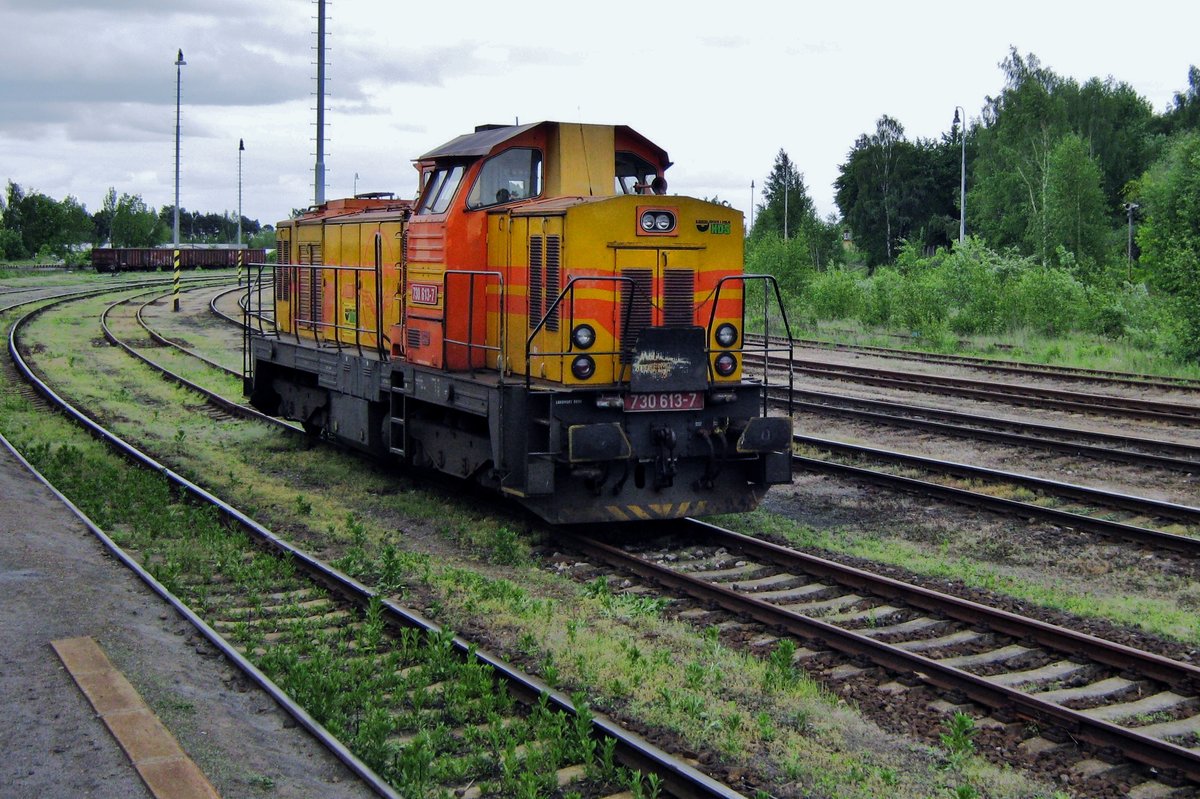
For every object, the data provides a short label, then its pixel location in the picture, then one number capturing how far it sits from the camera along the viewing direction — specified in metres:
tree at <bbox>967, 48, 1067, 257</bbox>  60.84
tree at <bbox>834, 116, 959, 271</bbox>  74.19
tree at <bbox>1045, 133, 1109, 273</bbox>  53.69
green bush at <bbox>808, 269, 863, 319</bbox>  34.34
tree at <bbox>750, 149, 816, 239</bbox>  79.69
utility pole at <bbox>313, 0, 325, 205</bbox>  22.34
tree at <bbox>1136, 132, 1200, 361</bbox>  21.92
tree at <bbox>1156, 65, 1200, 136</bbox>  69.75
